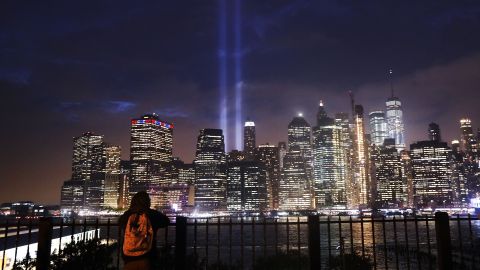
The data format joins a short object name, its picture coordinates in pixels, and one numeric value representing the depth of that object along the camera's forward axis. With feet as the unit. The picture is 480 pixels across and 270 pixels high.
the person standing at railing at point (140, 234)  23.16
